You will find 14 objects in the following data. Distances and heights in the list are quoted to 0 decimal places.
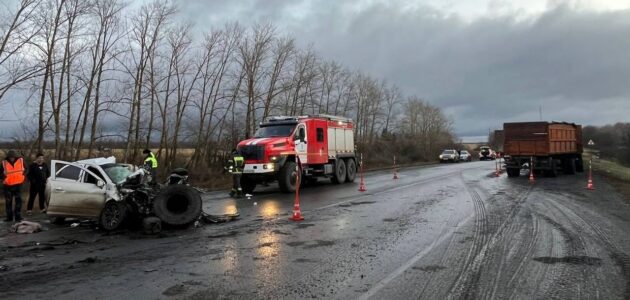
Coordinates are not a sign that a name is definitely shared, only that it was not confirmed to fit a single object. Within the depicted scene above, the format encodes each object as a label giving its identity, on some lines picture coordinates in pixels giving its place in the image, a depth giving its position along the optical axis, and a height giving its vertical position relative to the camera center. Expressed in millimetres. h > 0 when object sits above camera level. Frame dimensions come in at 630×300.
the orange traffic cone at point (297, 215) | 11352 -1427
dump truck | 25844 +154
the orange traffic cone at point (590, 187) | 19312 -1488
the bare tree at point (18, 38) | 17344 +4020
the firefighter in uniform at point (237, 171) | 17359 -616
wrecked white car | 10555 -902
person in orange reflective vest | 12430 -587
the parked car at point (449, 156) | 58281 -661
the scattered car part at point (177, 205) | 10430 -1081
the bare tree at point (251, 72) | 31031 +5054
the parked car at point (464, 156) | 62578 -737
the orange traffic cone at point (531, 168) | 23188 -943
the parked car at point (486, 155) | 66812 -684
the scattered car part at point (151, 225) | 9945 -1413
